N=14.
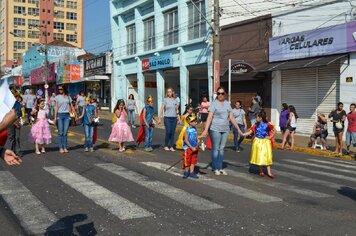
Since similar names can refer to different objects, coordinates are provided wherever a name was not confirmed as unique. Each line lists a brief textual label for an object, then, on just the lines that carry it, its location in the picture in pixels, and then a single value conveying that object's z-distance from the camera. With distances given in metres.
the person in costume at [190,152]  9.04
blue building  27.28
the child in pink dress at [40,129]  12.20
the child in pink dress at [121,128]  12.73
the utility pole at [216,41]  18.97
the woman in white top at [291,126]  15.30
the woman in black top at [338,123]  14.01
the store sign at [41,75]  53.25
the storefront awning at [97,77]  38.88
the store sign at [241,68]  21.64
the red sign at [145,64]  32.34
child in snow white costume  9.35
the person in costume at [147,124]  13.16
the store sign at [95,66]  39.34
